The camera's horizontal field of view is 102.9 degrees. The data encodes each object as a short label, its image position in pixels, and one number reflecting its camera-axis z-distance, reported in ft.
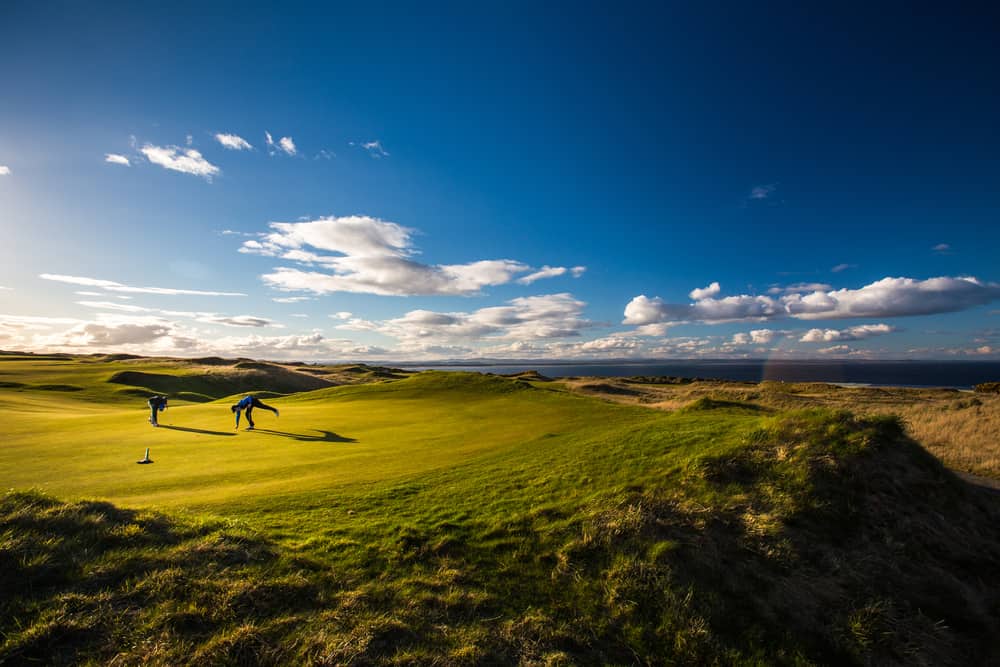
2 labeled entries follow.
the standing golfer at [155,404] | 67.26
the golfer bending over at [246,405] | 66.60
